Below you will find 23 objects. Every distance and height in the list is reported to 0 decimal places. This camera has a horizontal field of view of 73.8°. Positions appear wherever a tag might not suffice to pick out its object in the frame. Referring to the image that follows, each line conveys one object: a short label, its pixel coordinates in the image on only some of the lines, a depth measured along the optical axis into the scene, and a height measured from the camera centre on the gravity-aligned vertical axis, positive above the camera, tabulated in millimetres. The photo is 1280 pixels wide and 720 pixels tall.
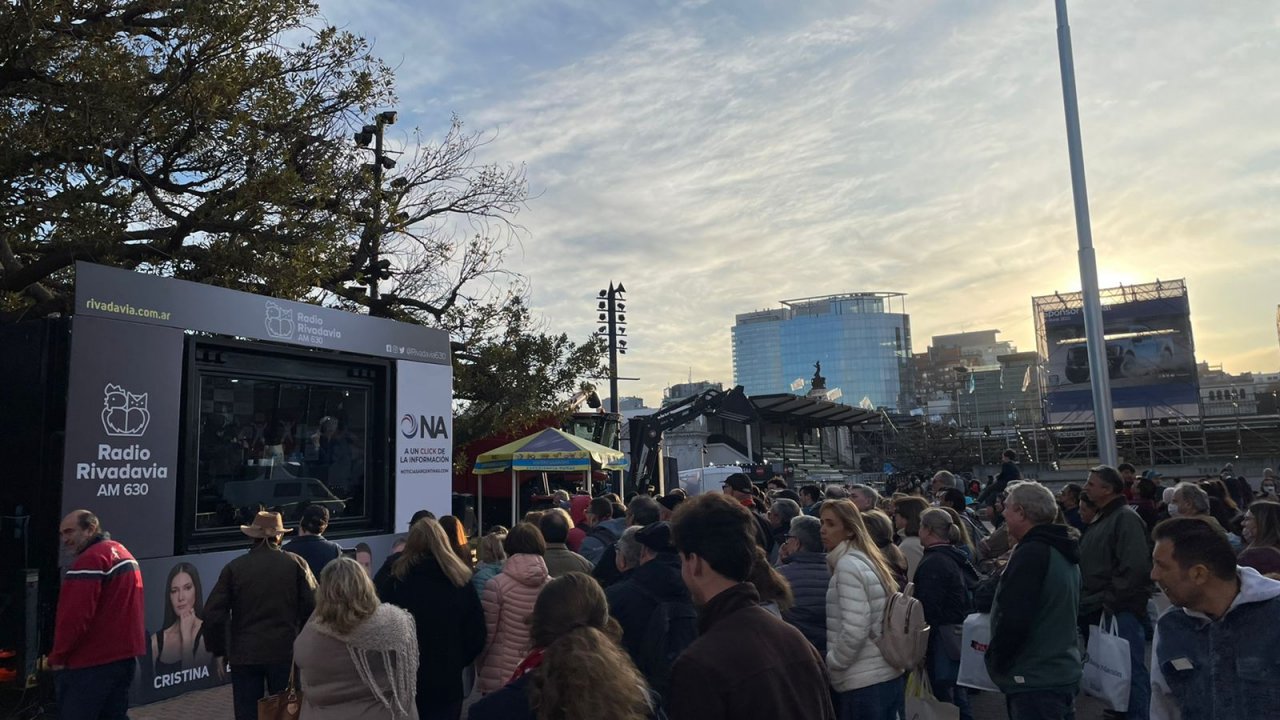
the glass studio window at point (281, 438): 7980 +294
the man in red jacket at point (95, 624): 5086 -923
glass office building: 139500 +17612
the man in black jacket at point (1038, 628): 4176 -885
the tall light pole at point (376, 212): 14344 +4275
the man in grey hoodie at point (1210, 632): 2729 -630
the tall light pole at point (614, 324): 29909 +5105
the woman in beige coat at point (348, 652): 3664 -810
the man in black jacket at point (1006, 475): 11258 -365
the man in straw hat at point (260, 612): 5395 -916
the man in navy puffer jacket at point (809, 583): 4812 -743
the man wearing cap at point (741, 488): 9594 -375
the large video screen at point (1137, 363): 39812 +3912
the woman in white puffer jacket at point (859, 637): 4430 -959
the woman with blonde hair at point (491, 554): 5578 -664
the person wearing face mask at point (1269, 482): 14978 -767
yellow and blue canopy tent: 16250 +84
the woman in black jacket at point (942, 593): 5520 -932
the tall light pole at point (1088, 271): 12508 +2638
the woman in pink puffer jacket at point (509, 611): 4812 -848
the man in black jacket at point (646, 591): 3912 -624
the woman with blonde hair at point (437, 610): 4512 -786
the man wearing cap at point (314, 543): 6094 -555
